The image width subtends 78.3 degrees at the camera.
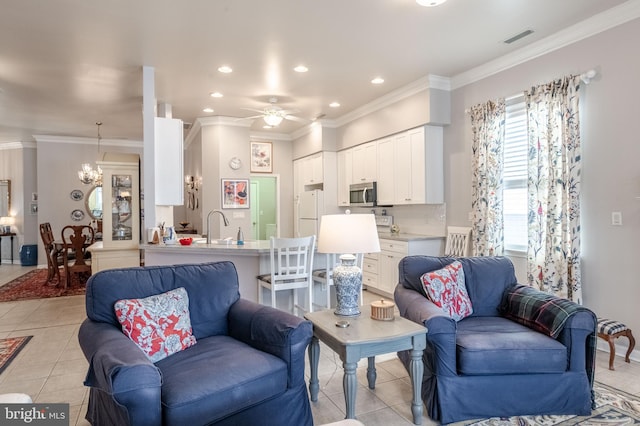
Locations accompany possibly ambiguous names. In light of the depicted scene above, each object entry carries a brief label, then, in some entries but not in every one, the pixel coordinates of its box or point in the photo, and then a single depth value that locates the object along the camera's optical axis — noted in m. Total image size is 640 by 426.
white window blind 4.21
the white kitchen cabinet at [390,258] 5.16
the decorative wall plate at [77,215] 8.85
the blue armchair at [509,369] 2.28
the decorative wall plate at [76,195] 8.86
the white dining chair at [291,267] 3.69
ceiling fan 5.12
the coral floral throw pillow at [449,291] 2.72
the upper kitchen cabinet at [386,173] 5.71
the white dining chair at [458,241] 4.74
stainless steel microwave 6.07
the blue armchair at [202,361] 1.67
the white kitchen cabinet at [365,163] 6.09
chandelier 7.84
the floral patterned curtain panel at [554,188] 3.56
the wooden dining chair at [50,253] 6.49
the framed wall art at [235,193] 6.96
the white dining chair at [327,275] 3.86
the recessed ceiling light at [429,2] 3.07
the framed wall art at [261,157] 8.18
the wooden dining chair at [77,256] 6.16
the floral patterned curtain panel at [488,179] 4.33
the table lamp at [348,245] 2.36
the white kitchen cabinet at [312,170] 7.35
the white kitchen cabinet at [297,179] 8.09
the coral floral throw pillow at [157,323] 2.11
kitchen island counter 4.07
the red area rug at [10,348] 3.35
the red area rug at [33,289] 5.86
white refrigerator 7.24
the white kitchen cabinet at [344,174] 6.82
